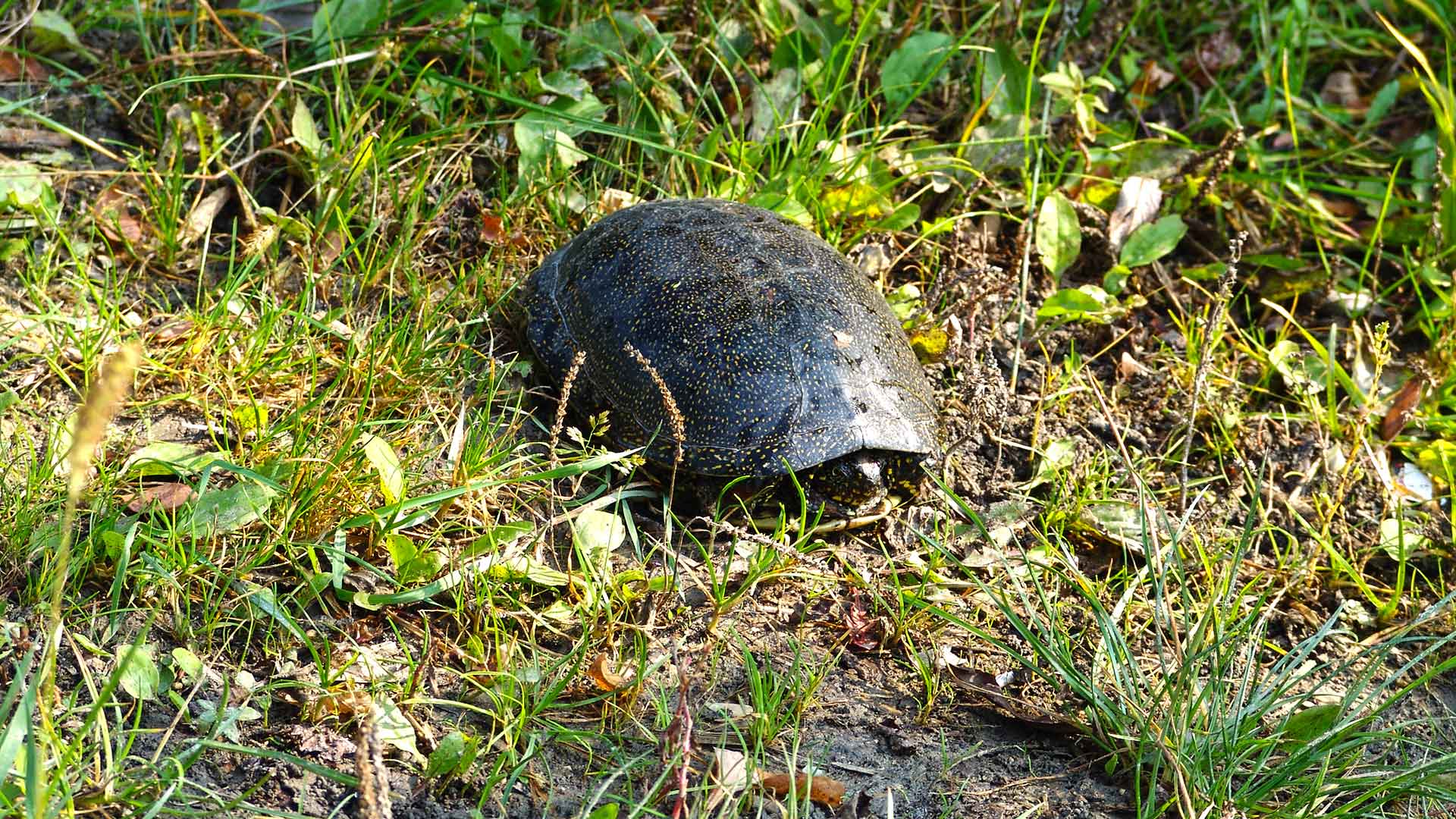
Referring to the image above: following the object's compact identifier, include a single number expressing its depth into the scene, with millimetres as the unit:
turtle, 3070
